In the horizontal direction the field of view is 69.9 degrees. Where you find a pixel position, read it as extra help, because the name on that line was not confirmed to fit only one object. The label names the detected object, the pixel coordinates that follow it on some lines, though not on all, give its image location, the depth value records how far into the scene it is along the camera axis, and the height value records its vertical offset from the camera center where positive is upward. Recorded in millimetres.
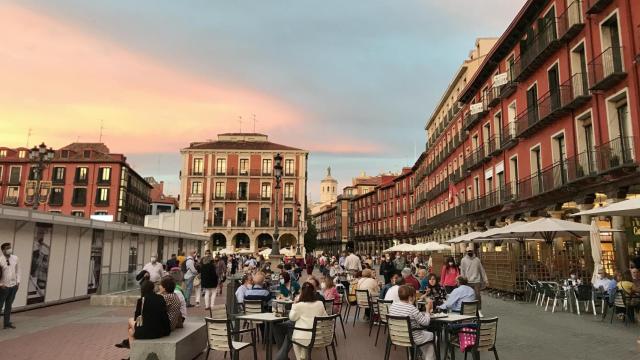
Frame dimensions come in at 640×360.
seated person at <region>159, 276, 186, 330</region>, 7234 -754
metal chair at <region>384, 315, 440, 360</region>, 6633 -1157
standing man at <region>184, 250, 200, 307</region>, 15410 -792
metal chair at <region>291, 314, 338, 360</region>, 6688 -1197
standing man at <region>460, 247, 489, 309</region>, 13297 -436
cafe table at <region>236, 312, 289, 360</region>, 7512 -1092
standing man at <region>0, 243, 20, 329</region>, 10133 -621
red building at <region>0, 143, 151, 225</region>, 57703 +8668
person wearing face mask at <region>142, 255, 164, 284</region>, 14241 -553
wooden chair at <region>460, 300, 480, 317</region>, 8289 -953
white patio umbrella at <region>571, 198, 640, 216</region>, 9673 +1012
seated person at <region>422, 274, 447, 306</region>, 10514 -916
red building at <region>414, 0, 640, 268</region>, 15969 +6203
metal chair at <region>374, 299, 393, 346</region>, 9102 -1078
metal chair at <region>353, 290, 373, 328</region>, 11334 -1112
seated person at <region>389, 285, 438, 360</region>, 6770 -936
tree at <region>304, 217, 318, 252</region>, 90438 +2646
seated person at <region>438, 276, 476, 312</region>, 8820 -822
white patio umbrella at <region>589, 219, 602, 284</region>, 13141 +205
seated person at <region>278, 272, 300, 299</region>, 10781 -851
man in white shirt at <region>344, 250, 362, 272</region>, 20688 -413
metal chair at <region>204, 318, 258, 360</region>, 6582 -1216
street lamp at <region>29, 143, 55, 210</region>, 16297 +3732
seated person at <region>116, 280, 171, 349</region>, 6641 -924
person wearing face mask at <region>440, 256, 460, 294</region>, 12617 -574
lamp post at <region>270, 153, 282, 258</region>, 20875 +3401
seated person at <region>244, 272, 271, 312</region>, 9641 -842
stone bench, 6504 -1381
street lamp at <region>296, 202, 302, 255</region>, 56812 +1715
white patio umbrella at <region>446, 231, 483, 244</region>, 19652 +754
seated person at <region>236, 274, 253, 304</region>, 10050 -816
